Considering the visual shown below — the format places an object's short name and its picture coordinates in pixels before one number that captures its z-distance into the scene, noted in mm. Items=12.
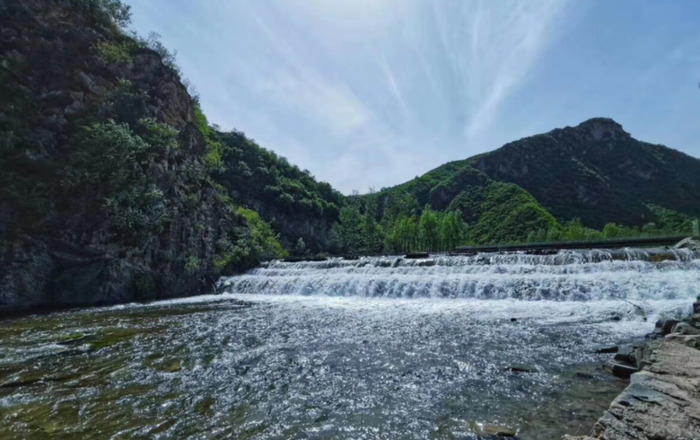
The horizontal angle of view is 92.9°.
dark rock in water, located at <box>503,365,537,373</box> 6916
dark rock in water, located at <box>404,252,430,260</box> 27430
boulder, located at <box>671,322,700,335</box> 7304
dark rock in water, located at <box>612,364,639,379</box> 6340
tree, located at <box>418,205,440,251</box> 67250
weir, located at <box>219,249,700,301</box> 14945
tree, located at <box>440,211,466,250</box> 65188
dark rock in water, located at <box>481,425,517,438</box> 4609
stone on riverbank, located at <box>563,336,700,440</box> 3656
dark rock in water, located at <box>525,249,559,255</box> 21453
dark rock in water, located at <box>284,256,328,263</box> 32281
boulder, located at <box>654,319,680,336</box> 8262
